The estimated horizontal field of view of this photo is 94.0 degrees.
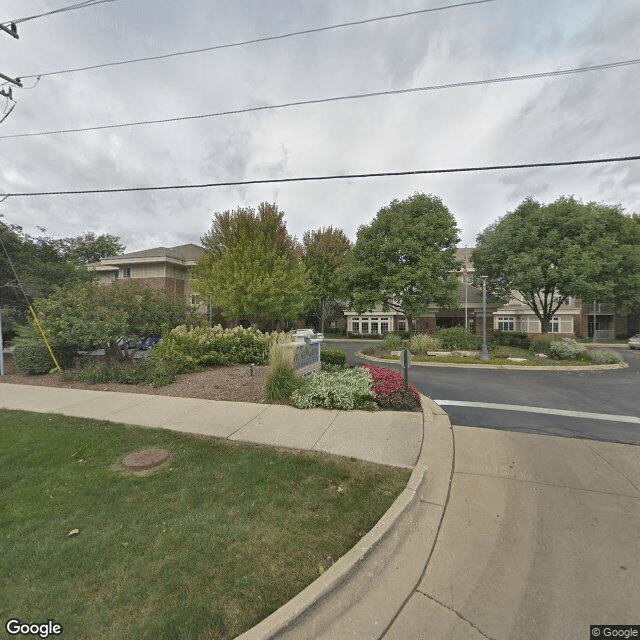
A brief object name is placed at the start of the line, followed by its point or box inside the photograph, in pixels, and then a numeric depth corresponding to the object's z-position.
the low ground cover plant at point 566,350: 14.57
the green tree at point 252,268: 19.08
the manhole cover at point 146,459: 4.09
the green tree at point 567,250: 17.66
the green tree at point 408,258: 19.48
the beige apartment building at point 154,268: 28.34
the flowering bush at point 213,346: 9.77
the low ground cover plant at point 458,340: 17.47
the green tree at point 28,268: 16.67
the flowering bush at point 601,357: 13.79
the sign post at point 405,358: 6.32
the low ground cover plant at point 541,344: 16.20
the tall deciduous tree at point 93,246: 43.71
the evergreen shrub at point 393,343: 18.57
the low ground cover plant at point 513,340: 21.03
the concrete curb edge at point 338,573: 1.98
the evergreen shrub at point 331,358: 11.11
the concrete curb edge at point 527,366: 12.52
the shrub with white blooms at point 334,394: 6.50
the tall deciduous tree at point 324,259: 31.39
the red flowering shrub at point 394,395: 6.48
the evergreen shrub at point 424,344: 16.92
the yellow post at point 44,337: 9.56
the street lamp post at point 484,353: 14.68
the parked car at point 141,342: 10.80
